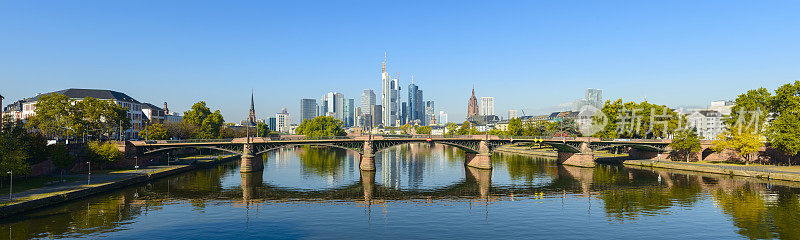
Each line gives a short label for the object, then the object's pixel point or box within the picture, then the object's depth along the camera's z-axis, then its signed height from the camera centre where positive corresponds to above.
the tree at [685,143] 113.00 -2.66
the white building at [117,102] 140.50 +10.36
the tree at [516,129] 195.09 +1.74
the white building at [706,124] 193.12 +3.38
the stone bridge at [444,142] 103.75 -2.98
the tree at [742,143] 99.00 -2.43
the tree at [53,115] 101.75 +4.60
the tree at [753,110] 102.94 +4.82
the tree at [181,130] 137.12 +1.52
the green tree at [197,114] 147.62 +6.76
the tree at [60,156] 74.62 -3.30
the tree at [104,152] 86.00 -3.17
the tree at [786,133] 90.44 -0.31
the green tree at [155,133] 130.54 +0.67
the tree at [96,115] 105.00 +4.82
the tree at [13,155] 59.41 -2.45
